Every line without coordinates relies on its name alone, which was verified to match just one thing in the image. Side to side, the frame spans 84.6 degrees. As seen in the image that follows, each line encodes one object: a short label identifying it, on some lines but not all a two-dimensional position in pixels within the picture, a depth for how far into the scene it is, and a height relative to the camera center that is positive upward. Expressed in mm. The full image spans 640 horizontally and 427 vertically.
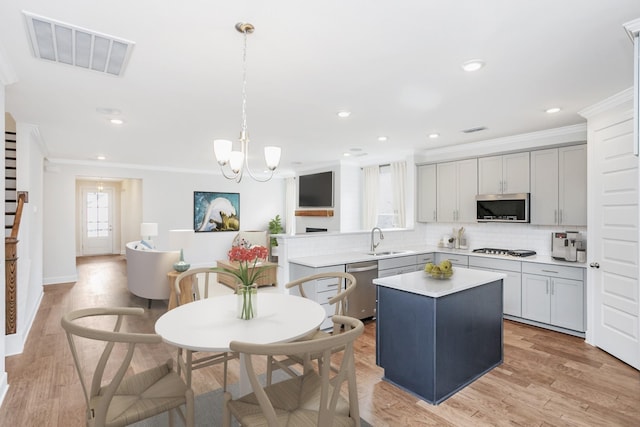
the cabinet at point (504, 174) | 4660 +545
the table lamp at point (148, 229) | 6465 -296
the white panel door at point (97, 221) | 10773 -257
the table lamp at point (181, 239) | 5066 -385
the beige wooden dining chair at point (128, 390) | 1515 -881
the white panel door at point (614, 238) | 3145 -231
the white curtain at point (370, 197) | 6992 +329
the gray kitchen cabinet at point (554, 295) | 3893 -946
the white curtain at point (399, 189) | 6325 +439
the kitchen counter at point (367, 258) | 3969 -555
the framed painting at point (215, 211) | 8805 +50
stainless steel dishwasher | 4164 -963
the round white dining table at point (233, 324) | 1668 -595
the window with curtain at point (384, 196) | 6383 +338
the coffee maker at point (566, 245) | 4102 -381
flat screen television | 7459 +516
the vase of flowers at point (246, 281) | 1990 -397
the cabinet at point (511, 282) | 4379 -866
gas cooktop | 4586 -521
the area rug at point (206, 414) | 2320 -1390
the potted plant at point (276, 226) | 9694 -361
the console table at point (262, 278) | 6422 -1225
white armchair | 4973 -823
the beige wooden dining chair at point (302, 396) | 1307 -857
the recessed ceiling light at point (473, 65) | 2447 +1057
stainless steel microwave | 4578 +83
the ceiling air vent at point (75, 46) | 2014 +1059
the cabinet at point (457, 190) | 5188 +350
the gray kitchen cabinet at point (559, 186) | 4148 +335
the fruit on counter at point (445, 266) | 2861 -431
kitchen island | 2543 -911
